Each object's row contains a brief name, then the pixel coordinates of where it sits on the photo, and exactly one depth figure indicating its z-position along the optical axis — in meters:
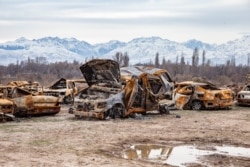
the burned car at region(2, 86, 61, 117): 19.42
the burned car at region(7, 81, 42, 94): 25.02
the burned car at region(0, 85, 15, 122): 18.03
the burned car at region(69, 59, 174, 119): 19.14
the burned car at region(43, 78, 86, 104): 27.59
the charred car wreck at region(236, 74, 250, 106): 26.81
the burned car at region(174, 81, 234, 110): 24.80
